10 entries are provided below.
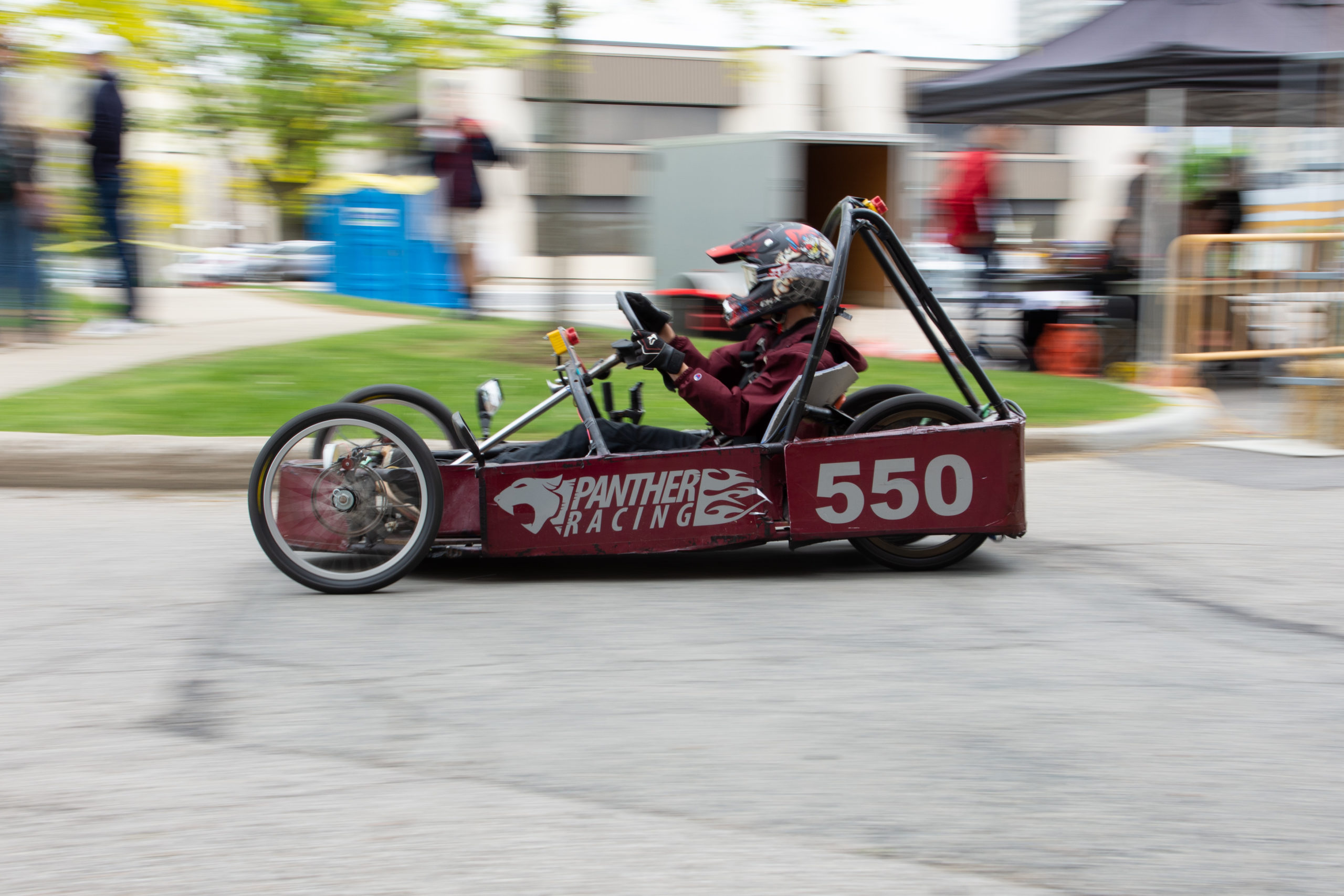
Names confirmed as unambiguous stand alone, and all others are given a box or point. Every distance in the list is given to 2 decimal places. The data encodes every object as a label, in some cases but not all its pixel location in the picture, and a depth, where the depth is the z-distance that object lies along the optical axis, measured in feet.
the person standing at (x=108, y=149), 29.04
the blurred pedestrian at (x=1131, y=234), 34.68
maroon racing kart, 14.26
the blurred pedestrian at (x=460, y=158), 36.27
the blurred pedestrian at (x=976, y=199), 34.60
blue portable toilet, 48.24
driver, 15.21
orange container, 32.53
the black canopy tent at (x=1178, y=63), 30.25
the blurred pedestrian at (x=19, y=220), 29.58
